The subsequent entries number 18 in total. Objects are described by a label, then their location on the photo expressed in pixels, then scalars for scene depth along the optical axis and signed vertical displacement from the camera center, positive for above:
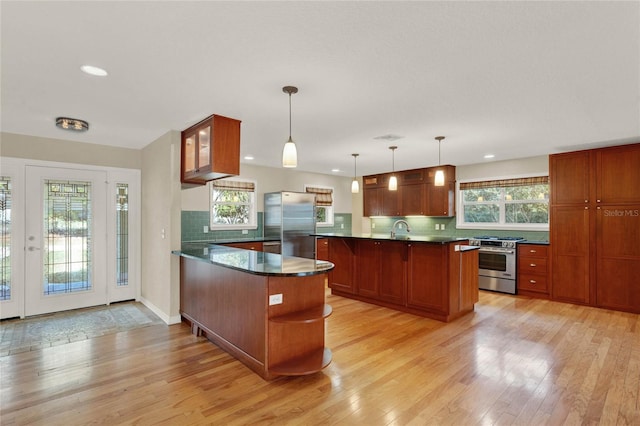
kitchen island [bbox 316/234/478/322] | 4.10 -0.81
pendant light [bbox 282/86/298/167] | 2.76 +0.54
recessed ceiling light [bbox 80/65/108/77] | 2.34 +1.08
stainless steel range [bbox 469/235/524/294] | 5.49 -0.83
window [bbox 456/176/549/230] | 5.70 +0.20
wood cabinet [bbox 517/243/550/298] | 5.23 -0.91
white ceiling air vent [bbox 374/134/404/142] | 4.33 +1.05
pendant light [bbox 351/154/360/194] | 5.39 +1.03
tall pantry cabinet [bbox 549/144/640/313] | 4.51 -0.19
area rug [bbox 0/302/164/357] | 3.36 -1.27
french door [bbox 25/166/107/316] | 4.26 -0.29
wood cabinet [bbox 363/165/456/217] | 6.61 +0.45
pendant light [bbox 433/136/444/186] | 4.58 +0.52
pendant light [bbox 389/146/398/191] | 4.92 +0.54
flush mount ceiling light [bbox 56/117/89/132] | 3.52 +1.04
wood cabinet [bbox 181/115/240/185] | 3.34 +0.73
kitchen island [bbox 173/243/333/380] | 2.60 -0.82
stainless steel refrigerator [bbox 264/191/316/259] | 6.30 -0.09
